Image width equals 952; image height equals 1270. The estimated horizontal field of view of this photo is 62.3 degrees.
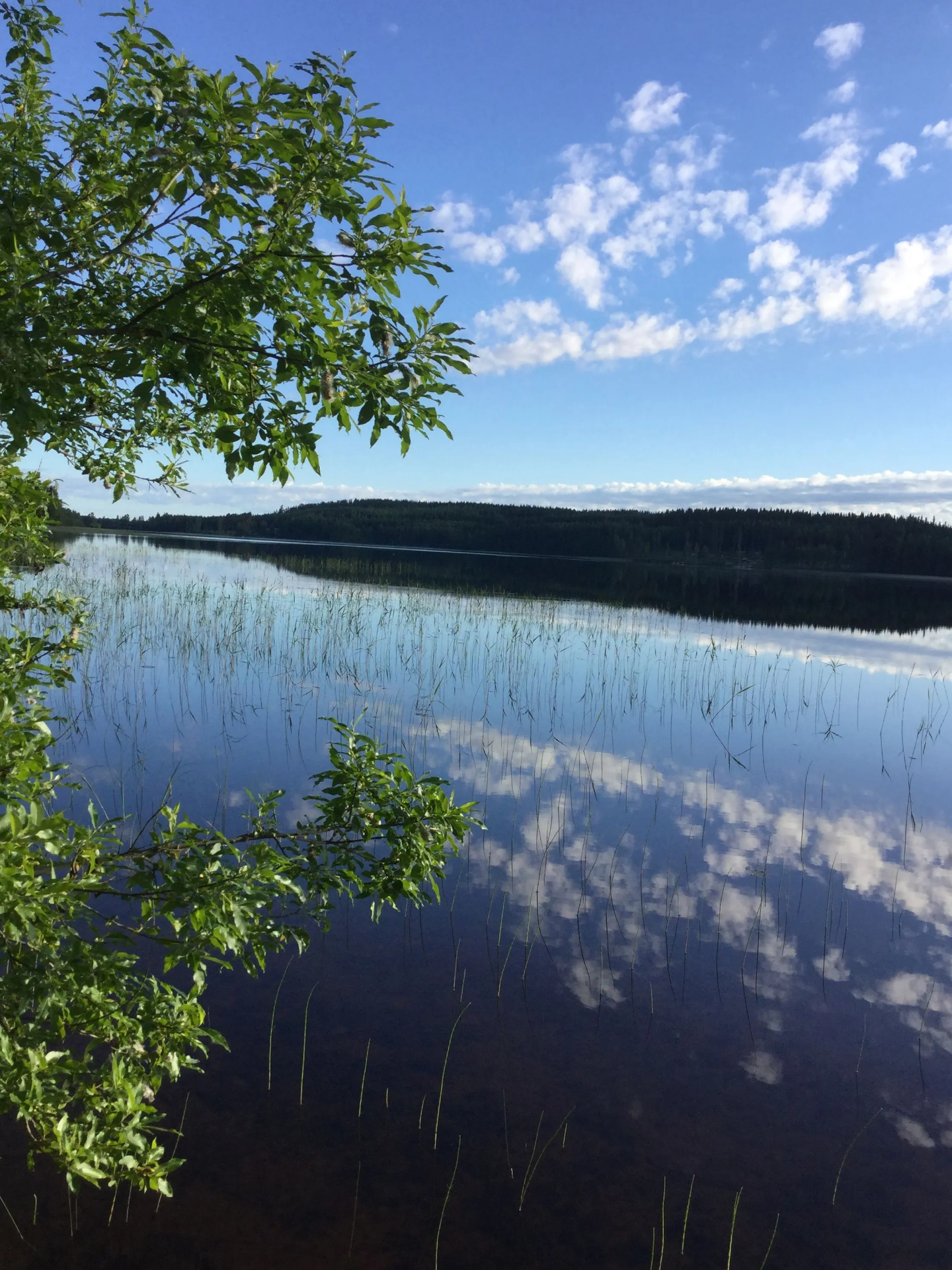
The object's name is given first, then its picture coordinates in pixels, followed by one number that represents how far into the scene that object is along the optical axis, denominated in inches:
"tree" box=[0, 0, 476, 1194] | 110.3
